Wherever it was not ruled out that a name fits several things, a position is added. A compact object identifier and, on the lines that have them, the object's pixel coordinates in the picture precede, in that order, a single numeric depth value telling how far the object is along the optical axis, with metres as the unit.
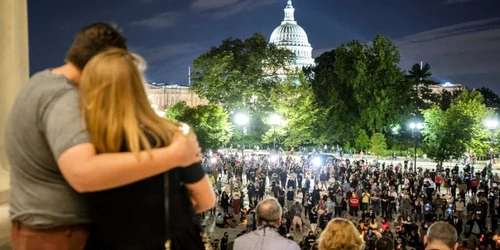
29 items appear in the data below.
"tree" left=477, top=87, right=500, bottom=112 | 106.05
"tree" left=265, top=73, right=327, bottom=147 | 54.03
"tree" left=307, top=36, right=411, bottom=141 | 57.59
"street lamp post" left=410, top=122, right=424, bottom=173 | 42.60
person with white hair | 4.28
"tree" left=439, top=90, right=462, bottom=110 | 88.26
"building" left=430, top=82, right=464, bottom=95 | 136.10
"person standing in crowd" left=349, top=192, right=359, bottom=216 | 22.34
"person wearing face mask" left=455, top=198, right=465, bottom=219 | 21.24
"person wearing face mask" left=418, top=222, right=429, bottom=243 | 16.04
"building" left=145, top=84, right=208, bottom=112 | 137.62
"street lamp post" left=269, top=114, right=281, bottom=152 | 49.75
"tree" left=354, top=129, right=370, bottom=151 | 57.94
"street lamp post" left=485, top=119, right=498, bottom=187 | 38.38
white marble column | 4.20
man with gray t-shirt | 2.02
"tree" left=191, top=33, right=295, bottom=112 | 55.91
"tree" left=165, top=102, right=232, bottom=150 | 50.41
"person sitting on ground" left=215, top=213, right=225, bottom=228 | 21.64
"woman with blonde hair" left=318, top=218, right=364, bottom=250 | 4.34
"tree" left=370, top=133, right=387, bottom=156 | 54.25
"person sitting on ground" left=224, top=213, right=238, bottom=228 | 21.56
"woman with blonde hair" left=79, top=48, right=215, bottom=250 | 2.07
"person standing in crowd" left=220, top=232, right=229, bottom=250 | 14.62
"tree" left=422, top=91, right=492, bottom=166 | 44.62
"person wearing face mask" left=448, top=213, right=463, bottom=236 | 18.98
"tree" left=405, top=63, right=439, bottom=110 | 68.82
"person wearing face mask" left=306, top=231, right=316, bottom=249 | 13.77
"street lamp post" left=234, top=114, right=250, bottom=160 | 54.24
